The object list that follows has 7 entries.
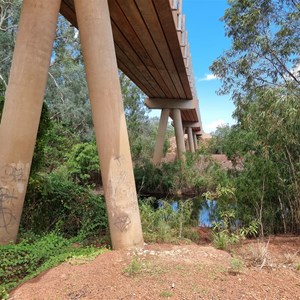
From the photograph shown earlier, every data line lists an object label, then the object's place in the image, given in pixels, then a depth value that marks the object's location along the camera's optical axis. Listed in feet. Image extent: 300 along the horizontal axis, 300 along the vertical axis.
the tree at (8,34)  55.01
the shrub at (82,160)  43.73
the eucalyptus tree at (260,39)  25.08
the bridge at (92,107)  14.64
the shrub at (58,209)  19.39
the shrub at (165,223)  16.42
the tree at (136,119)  74.33
